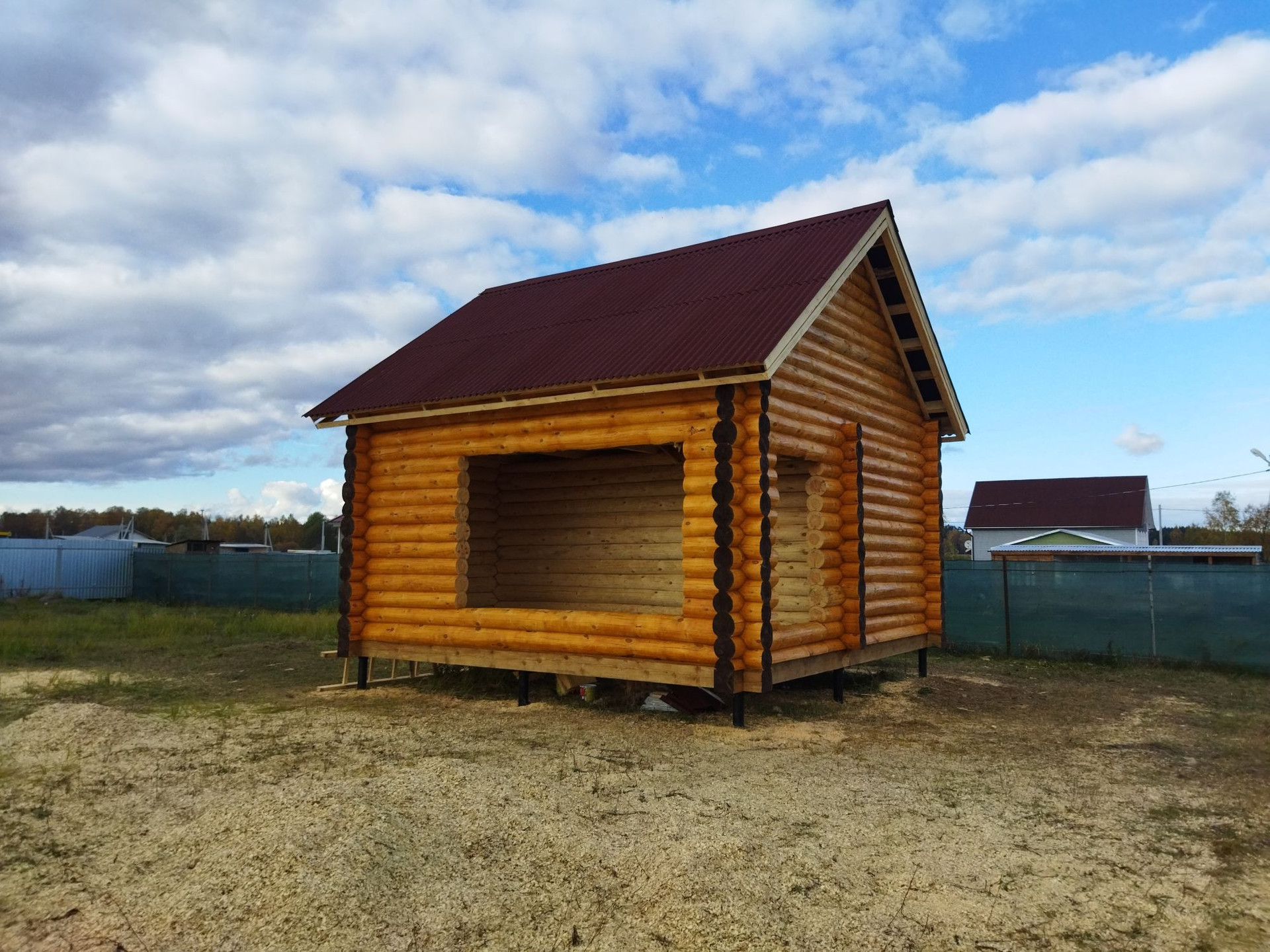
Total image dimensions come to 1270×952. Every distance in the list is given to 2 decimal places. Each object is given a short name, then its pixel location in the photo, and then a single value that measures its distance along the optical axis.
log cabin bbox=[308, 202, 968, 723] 9.47
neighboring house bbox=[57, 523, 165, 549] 51.66
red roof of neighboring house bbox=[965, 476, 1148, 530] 43.31
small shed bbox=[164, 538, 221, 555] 38.88
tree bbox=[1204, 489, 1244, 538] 54.78
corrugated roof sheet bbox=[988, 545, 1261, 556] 29.50
